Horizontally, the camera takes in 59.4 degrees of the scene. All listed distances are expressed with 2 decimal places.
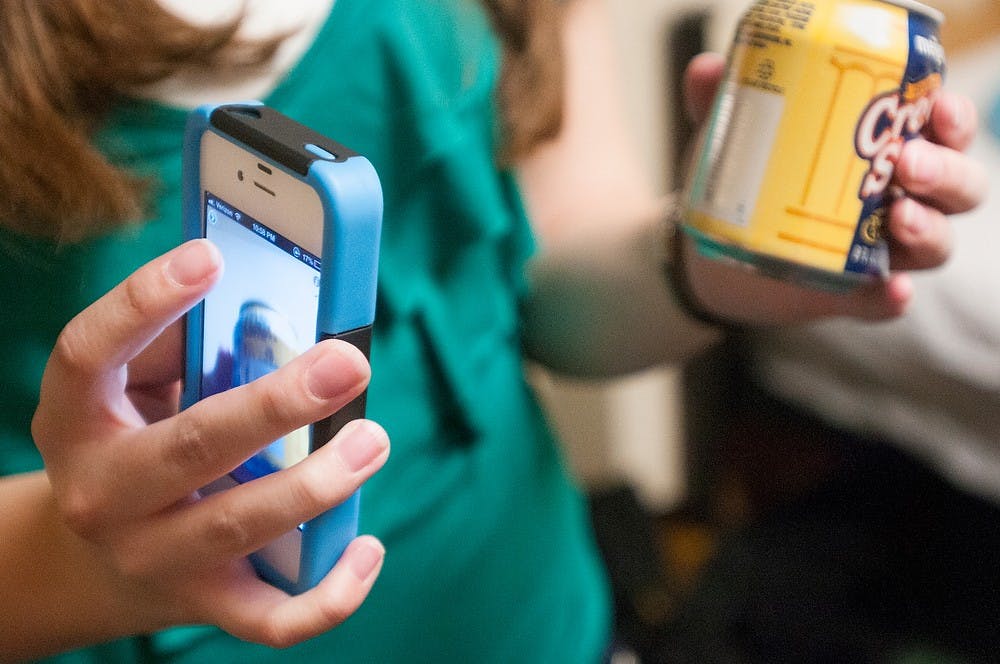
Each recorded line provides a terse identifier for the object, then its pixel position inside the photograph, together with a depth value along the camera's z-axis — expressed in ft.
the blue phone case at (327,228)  1.00
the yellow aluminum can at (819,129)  1.34
